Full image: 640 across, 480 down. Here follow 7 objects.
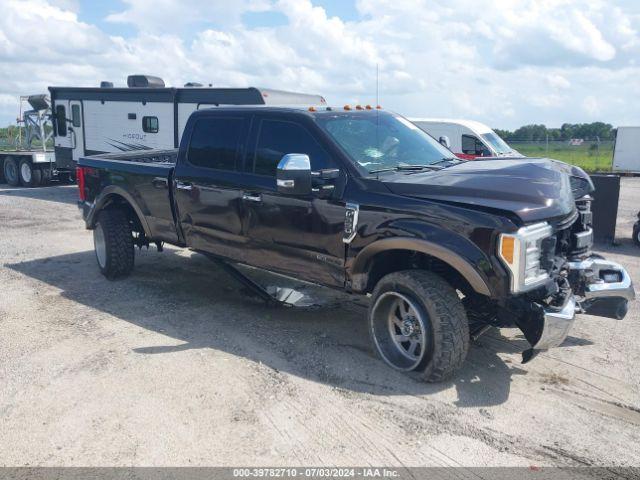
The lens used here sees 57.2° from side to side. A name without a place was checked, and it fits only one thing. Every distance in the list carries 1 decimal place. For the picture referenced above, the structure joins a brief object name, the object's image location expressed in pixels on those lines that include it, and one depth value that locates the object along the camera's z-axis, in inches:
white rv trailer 530.0
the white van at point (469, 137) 495.2
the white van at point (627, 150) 850.1
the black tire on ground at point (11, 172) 729.0
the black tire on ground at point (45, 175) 713.0
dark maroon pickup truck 156.1
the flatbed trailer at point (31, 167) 706.8
